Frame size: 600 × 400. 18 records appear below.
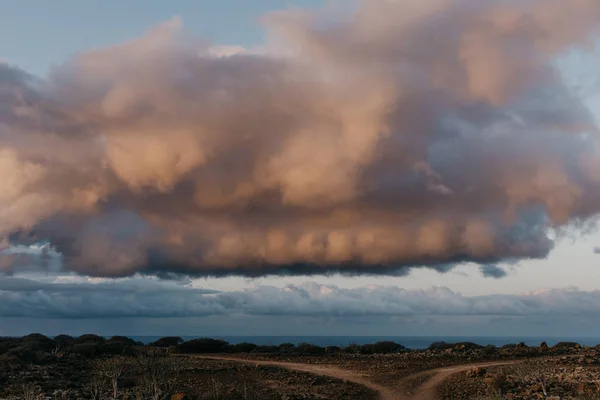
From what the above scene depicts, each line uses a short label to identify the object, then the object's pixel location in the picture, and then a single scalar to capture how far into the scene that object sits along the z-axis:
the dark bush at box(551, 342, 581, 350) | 67.18
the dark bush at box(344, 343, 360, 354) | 70.56
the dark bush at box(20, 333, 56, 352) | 67.06
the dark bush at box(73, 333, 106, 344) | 77.20
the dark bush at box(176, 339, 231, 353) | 71.32
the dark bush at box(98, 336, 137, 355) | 66.06
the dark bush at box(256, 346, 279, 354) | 72.84
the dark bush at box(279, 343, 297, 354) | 70.94
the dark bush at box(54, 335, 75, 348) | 76.00
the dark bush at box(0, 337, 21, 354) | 66.29
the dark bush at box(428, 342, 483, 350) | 69.12
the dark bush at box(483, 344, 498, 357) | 62.55
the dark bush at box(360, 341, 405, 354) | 72.31
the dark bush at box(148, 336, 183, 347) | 82.06
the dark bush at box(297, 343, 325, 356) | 67.51
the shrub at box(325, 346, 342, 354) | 69.62
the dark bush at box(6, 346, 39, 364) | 57.03
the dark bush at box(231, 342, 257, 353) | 73.79
